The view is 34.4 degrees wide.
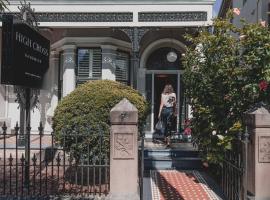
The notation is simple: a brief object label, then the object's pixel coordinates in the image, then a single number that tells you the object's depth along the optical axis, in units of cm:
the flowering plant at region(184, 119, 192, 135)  979
